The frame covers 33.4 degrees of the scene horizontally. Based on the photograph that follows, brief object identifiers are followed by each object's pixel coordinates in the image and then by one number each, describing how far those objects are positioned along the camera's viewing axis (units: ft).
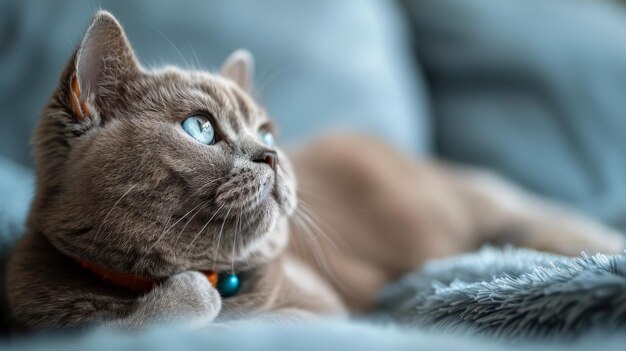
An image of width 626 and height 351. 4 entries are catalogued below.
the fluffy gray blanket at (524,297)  1.41
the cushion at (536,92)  2.99
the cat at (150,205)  1.61
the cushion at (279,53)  2.24
